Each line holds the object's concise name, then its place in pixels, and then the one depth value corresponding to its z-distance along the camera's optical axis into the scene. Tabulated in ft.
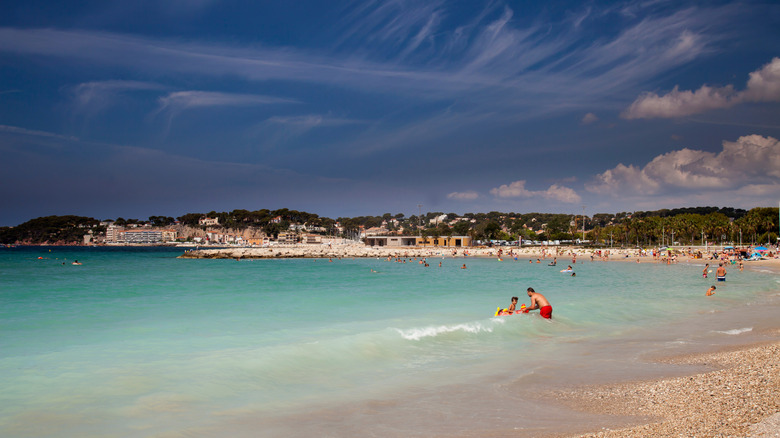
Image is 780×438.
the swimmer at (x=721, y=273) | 87.09
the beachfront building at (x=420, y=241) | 348.59
